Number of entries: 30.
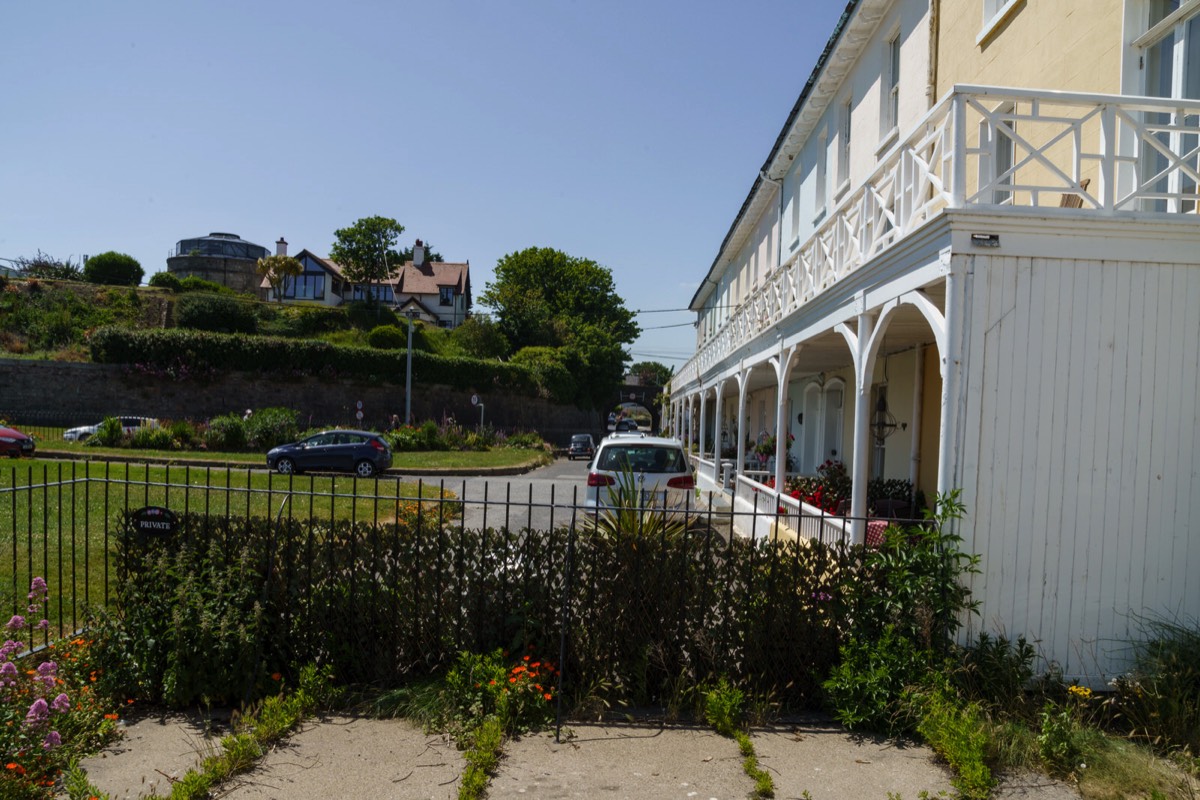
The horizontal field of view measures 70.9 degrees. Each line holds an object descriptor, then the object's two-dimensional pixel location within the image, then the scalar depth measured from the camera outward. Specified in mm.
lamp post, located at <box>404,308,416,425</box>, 37250
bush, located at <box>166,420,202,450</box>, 27219
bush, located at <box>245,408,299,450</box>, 28594
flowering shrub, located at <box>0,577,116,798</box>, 4156
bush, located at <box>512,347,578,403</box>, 51594
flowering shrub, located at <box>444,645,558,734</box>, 5180
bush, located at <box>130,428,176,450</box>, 26734
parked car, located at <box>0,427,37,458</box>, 22547
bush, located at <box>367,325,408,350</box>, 45719
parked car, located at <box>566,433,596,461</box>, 41250
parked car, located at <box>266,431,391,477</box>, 23969
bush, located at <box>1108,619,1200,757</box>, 4938
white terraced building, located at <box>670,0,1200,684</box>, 5543
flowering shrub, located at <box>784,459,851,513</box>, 10719
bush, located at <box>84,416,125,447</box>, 26484
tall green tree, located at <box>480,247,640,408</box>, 59062
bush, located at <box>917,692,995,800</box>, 4332
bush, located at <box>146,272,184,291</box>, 55219
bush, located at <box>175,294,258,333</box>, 42000
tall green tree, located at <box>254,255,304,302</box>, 59594
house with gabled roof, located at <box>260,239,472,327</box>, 68750
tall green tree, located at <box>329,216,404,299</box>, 64625
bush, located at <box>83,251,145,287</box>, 55844
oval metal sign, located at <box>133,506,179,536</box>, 5859
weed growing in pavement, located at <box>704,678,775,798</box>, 4971
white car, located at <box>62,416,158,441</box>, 27703
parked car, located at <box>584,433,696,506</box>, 11992
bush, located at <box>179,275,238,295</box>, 54594
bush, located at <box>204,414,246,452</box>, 27938
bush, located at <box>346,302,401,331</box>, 51531
